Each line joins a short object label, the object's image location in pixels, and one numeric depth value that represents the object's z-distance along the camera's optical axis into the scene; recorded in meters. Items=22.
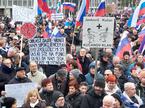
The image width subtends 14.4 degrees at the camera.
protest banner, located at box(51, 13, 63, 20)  26.04
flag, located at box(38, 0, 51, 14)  19.16
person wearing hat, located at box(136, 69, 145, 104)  9.95
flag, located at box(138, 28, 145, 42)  15.48
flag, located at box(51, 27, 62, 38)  16.56
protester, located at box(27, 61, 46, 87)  10.92
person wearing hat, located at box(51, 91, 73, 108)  8.78
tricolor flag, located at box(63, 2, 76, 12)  32.56
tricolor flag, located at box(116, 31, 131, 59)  14.27
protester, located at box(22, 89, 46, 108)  8.69
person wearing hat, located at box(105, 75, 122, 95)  9.45
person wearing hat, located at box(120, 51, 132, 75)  12.73
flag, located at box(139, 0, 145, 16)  16.97
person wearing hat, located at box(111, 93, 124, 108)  8.27
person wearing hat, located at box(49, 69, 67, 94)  10.50
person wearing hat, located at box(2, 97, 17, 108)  8.32
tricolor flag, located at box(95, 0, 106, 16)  16.43
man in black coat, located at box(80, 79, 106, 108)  8.95
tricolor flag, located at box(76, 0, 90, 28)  16.83
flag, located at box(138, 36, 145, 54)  14.10
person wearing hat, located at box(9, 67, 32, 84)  10.19
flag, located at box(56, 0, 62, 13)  37.10
